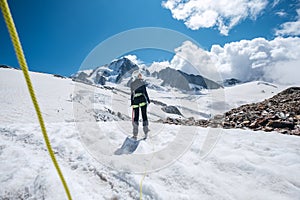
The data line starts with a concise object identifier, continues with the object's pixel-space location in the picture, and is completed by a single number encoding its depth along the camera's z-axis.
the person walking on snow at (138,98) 6.53
